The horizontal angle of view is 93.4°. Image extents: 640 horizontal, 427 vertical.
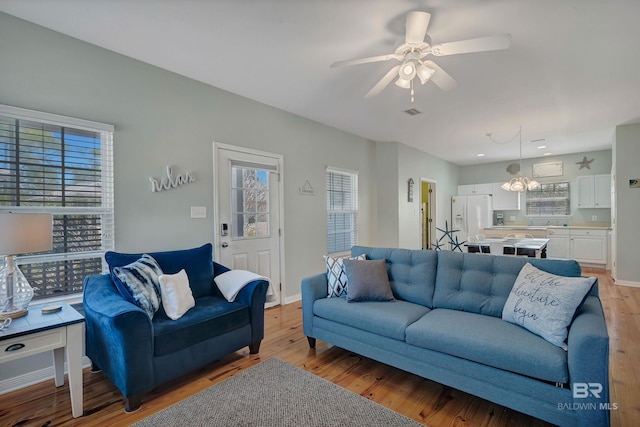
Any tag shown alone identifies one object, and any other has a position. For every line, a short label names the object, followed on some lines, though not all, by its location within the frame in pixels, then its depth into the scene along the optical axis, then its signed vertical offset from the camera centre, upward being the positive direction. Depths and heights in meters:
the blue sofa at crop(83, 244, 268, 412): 1.87 -0.80
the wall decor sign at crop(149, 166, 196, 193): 2.82 +0.34
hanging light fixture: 5.10 +0.50
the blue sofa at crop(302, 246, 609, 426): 1.47 -0.76
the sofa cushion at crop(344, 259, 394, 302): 2.52 -0.57
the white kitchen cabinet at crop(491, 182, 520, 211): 7.46 +0.35
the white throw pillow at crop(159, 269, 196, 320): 2.24 -0.62
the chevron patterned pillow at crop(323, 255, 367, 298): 2.70 -0.58
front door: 3.40 +0.04
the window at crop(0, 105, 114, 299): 2.17 +0.23
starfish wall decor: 6.71 +1.11
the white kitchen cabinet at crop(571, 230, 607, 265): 6.07 -0.68
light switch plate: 3.13 +0.04
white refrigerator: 7.48 -0.02
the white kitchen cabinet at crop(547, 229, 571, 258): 6.44 -0.66
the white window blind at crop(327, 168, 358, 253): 4.84 +0.07
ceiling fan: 1.87 +1.09
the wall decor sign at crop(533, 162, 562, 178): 7.09 +1.04
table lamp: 1.70 -0.18
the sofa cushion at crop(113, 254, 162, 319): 2.14 -0.50
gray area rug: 1.77 -1.21
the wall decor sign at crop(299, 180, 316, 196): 4.32 +0.36
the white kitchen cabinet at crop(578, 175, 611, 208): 6.34 +0.46
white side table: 1.63 -0.70
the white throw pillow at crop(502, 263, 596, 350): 1.68 -0.54
